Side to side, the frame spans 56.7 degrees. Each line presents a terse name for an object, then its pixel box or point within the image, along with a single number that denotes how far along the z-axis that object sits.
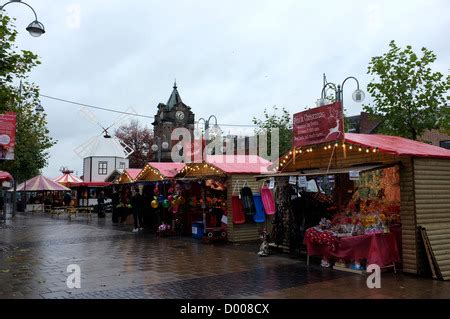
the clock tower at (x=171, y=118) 59.12
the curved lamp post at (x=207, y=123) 18.96
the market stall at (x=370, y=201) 8.27
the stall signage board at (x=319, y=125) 9.32
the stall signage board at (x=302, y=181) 10.20
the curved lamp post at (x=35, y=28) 10.30
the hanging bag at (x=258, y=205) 12.80
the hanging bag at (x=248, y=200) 12.55
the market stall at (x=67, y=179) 34.56
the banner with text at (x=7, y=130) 12.41
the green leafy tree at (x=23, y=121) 9.87
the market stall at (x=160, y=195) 15.98
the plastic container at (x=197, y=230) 14.87
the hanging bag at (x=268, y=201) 11.67
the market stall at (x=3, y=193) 16.06
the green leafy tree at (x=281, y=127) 30.84
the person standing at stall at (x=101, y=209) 26.70
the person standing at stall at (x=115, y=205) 21.97
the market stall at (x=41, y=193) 27.97
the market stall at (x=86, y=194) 37.88
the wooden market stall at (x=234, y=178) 13.38
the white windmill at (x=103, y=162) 46.34
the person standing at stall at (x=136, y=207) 17.20
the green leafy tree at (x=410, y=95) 14.40
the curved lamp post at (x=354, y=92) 14.16
